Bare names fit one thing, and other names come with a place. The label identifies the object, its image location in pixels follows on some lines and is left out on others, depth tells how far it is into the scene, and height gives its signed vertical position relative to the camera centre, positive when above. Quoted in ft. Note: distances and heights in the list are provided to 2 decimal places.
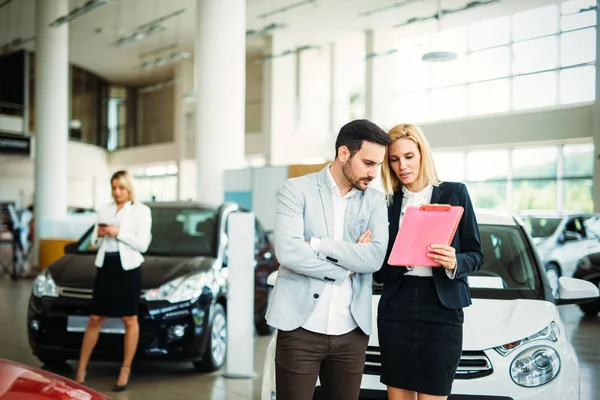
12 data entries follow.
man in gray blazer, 8.21 -0.82
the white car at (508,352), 10.83 -2.39
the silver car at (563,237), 37.91 -2.21
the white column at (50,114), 59.00 +6.07
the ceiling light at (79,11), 46.70 +12.04
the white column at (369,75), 77.36 +12.34
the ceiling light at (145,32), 56.18 +12.08
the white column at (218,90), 44.55 +6.09
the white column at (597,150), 60.90 +3.72
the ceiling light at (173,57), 64.19 +11.82
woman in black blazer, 8.87 -1.29
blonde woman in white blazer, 18.20 -2.15
